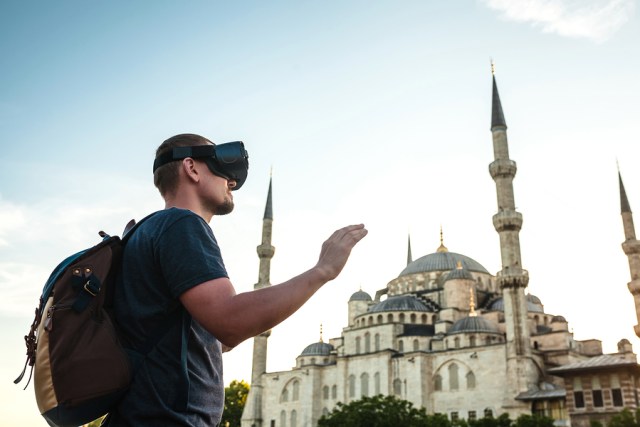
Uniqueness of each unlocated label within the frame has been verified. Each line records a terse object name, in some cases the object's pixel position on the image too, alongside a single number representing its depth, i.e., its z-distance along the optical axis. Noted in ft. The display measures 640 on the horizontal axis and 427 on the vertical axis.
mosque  99.76
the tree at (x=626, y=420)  71.51
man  5.94
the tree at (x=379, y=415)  92.68
